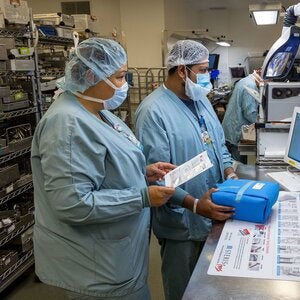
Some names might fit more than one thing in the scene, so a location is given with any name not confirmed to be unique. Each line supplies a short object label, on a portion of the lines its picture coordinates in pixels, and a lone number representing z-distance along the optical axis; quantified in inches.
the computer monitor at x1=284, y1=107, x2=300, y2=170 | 81.7
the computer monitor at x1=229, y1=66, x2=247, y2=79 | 273.8
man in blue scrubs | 72.4
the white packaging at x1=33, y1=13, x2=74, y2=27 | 133.6
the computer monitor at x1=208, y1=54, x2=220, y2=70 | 301.8
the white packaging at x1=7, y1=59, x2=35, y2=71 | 104.0
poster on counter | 47.0
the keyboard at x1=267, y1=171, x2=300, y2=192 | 75.7
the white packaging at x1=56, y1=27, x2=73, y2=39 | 133.0
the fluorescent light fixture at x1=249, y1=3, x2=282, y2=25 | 121.0
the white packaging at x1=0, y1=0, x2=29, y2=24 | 102.4
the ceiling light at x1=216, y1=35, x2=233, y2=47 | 295.9
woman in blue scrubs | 49.3
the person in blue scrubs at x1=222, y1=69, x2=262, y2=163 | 154.6
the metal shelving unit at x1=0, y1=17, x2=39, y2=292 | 105.1
